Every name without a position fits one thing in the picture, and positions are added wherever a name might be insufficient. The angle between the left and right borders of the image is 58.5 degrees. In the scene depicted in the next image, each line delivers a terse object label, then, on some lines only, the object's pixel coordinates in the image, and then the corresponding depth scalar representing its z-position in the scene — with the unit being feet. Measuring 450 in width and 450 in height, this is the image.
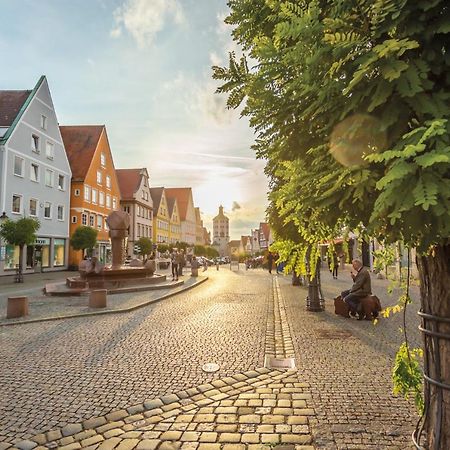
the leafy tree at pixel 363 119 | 6.75
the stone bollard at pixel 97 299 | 41.04
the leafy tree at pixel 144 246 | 169.48
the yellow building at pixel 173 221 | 287.14
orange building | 140.97
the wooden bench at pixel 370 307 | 33.29
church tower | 579.48
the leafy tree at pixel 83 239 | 117.39
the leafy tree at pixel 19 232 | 81.05
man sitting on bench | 33.38
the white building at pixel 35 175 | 102.01
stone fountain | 60.70
